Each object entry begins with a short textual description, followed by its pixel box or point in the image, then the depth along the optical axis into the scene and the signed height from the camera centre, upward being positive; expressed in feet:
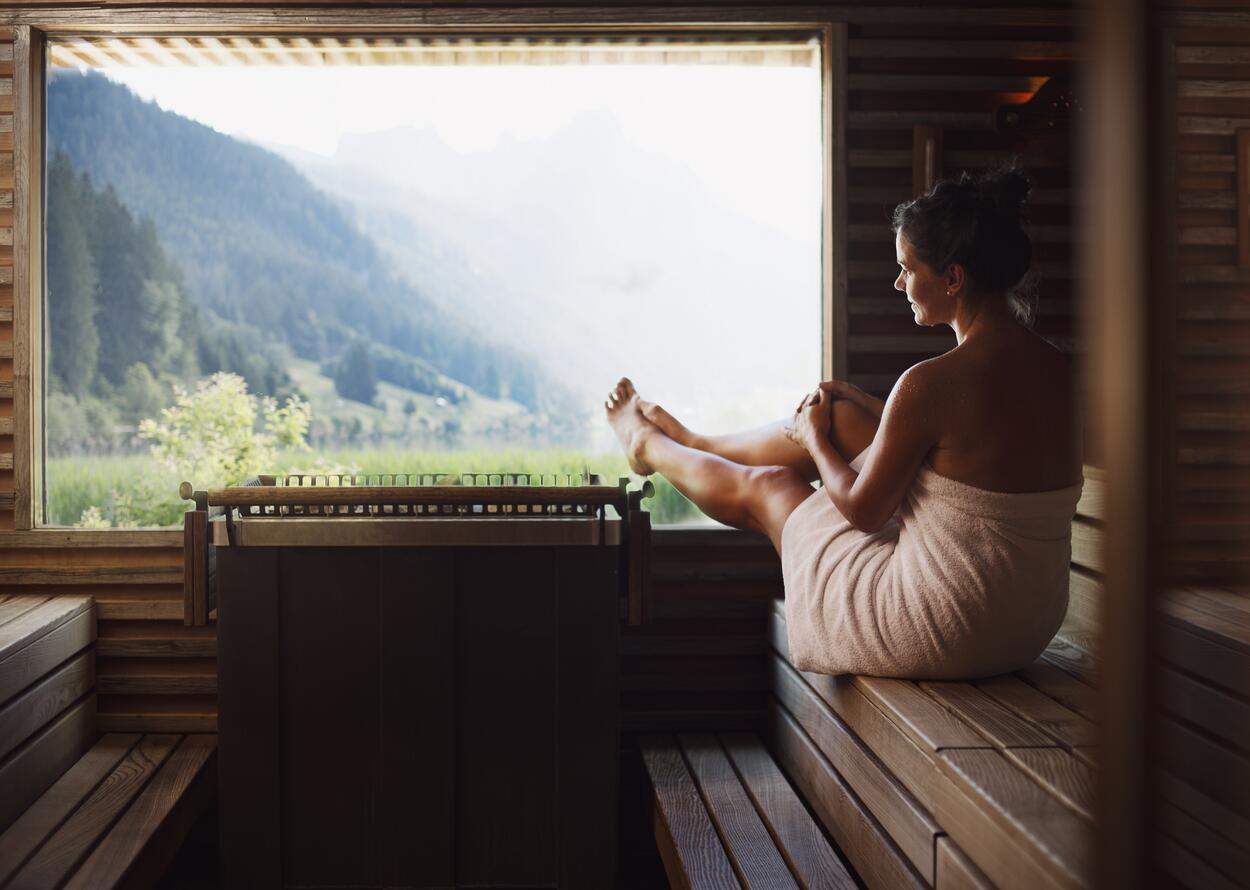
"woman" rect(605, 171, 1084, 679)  6.48 -0.36
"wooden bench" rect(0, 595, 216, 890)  7.13 -2.87
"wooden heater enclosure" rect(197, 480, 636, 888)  7.68 -2.05
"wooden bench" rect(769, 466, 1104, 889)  4.61 -1.71
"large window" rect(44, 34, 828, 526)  10.10 +1.86
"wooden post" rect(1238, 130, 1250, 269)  6.16 +1.78
